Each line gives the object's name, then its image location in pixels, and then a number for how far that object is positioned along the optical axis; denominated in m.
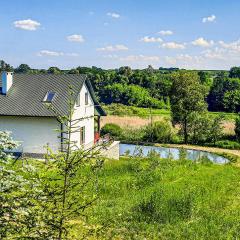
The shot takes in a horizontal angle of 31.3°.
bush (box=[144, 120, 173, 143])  40.66
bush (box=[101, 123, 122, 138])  40.38
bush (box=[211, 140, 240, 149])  38.28
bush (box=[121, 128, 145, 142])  40.72
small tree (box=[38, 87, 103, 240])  5.76
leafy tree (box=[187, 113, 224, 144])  39.03
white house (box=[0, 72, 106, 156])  24.08
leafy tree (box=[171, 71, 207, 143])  39.75
